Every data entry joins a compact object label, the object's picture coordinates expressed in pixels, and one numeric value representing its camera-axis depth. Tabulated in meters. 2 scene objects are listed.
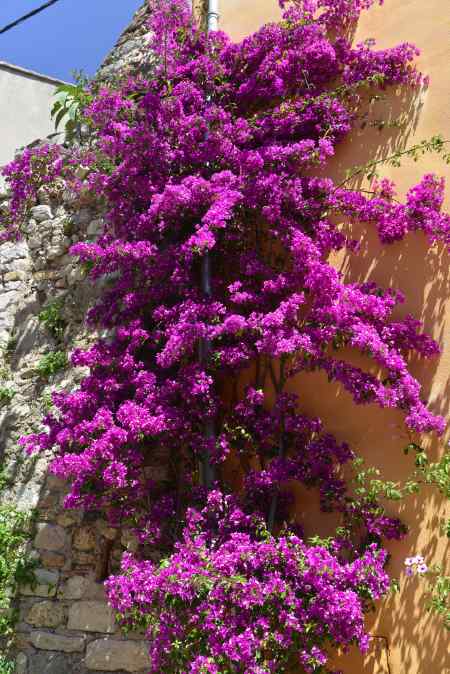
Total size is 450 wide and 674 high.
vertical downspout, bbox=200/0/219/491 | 3.61
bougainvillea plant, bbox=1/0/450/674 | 2.93
